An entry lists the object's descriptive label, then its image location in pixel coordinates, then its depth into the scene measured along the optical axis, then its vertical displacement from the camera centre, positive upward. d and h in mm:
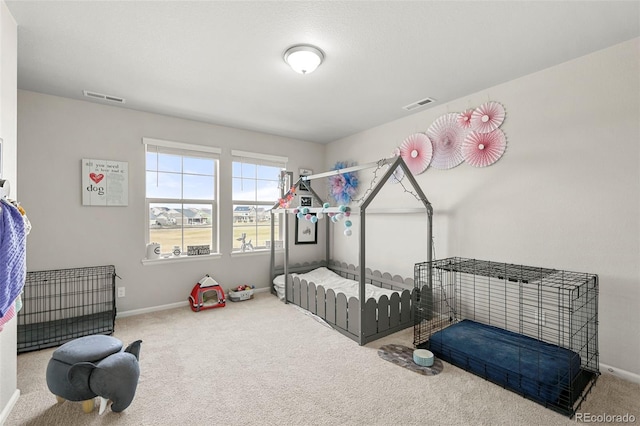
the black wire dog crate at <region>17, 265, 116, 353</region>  2795 -928
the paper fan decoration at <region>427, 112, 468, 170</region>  3125 +792
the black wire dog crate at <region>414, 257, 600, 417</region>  1957 -1018
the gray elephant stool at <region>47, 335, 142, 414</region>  1701 -926
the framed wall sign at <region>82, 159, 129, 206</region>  3164 +358
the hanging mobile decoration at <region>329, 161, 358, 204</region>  4375 +434
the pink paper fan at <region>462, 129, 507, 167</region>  2791 +639
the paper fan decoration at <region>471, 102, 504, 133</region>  2781 +921
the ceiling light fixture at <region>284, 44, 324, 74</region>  2139 +1152
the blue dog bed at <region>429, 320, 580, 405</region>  1896 -1040
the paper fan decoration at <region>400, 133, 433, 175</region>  3418 +731
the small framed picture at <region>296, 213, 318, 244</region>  4679 -279
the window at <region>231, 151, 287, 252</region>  4172 +261
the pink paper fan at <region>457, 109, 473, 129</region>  3008 +966
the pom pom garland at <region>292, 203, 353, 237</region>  2826 +10
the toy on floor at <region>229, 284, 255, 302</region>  3854 -1024
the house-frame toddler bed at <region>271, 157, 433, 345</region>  2721 -885
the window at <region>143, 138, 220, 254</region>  3600 +257
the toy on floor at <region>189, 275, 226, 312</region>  3552 -997
